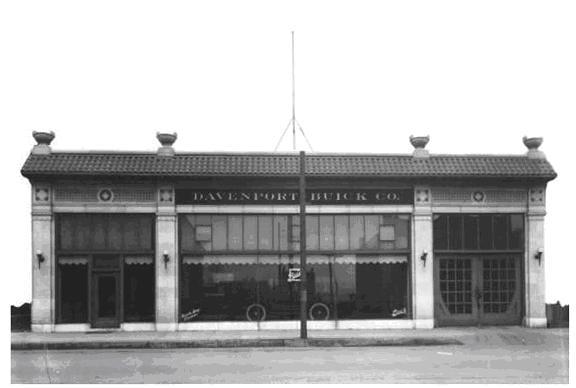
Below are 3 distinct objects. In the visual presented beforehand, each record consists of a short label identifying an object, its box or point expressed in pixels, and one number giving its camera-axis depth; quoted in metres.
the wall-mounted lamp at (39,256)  19.59
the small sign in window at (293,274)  20.14
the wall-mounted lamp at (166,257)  19.84
